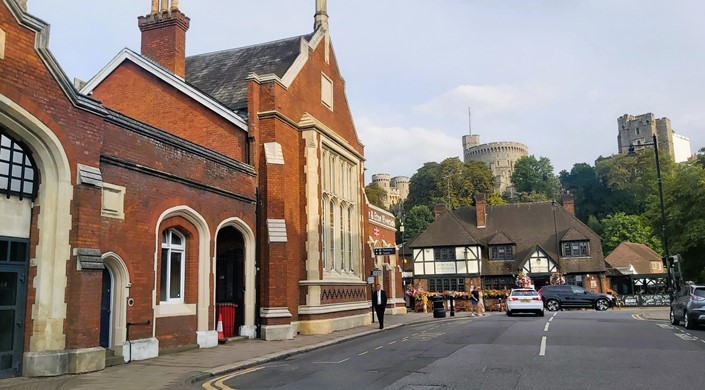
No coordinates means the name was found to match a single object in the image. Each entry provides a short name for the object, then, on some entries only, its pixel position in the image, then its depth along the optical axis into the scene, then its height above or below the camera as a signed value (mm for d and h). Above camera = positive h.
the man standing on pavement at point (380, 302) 21875 -810
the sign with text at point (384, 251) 25767 +1314
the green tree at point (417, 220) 82688 +8412
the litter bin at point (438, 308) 29122 -1457
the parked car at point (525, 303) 28156 -1245
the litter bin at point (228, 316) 16938 -926
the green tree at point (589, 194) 97875 +13868
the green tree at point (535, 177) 107562 +18605
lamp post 26631 +1432
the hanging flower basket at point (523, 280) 45506 -255
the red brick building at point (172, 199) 10703 +2158
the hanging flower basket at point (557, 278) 48588 -160
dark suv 37062 -1448
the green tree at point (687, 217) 33250 +3267
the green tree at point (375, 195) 87500 +13014
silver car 18672 -1111
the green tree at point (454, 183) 83812 +14003
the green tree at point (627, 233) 77750 +5547
